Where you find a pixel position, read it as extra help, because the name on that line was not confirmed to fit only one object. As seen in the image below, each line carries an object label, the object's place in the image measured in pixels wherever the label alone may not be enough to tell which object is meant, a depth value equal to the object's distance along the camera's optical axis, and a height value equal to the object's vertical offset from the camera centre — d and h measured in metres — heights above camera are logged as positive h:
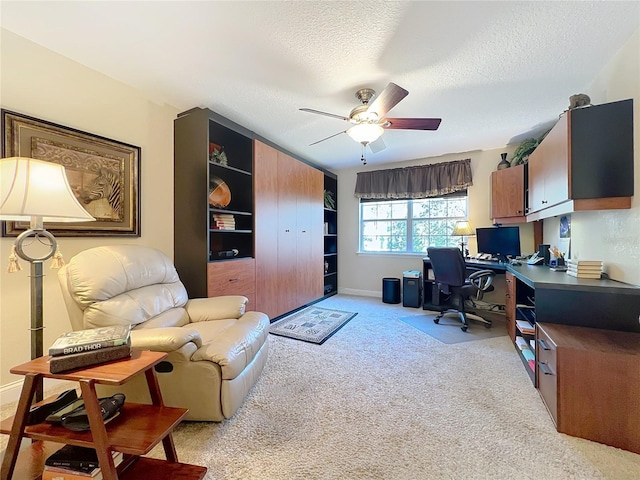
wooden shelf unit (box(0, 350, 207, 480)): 0.98 -0.77
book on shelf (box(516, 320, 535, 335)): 2.20 -0.76
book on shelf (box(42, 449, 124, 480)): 1.02 -0.90
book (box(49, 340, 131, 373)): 1.01 -0.47
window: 4.36 +0.30
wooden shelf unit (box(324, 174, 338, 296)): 5.09 +0.02
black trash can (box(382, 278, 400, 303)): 4.37 -0.85
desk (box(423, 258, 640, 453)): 1.38 -0.66
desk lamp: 3.85 +0.15
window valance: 4.12 +0.99
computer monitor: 3.53 -0.03
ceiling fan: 2.17 +1.04
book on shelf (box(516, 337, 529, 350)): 2.28 -0.92
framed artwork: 1.74 +0.58
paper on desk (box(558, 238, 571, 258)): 2.63 -0.07
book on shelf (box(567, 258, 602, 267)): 1.95 -0.18
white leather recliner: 1.52 -0.59
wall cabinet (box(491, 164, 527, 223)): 3.27 +0.58
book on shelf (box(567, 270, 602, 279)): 1.94 -0.27
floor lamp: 1.11 +0.17
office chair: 3.10 -0.48
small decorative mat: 2.96 -1.06
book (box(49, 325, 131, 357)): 1.04 -0.41
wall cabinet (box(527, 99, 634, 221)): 1.71 +0.55
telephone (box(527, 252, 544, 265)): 2.94 -0.24
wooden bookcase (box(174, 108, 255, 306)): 2.58 +0.36
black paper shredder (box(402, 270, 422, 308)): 4.10 -0.79
